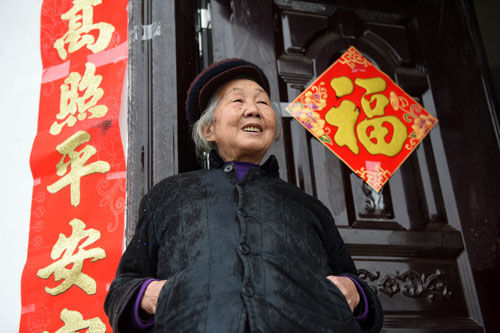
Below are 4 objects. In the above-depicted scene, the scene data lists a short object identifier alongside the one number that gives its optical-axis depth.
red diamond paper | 1.79
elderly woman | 0.91
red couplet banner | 1.49
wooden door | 1.63
